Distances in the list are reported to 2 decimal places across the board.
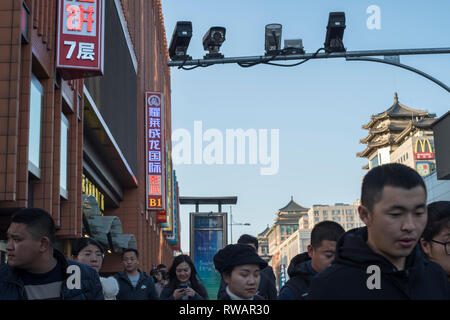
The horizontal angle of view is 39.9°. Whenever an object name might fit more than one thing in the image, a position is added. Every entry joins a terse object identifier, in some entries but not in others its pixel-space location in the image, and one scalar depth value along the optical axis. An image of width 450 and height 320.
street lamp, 66.72
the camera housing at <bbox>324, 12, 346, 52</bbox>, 11.48
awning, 19.02
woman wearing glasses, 3.64
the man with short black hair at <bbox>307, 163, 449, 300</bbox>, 2.55
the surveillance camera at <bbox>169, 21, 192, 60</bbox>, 11.96
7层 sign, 14.05
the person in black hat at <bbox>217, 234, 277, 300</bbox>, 8.33
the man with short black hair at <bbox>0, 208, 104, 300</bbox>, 3.82
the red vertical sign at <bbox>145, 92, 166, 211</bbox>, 32.69
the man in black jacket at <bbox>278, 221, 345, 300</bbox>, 5.04
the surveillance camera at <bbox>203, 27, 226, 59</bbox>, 12.02
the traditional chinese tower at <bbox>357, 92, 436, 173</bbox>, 72.00
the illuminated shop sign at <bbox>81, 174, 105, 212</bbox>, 21.91
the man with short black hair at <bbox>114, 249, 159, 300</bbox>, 8.73
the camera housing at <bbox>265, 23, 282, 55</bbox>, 11.97
